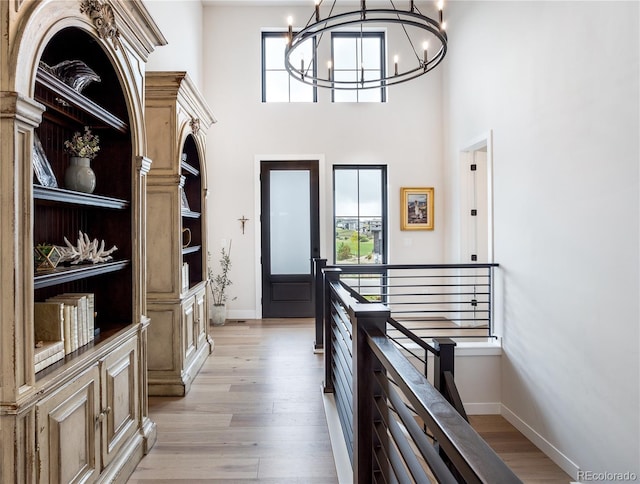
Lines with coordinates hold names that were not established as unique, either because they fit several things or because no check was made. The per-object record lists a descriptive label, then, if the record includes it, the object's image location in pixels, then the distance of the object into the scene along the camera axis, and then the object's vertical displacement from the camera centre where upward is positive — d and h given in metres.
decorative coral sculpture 1.95 -0.04
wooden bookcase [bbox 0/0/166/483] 1.29 +0.04
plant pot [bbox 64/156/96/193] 2.01 +0.35
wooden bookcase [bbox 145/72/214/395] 3.15 +0.04
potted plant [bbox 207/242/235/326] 5.81 -0.55
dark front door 5.91 +0.10
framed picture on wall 5.93 +0.50
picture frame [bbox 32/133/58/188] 1.74 +0.34
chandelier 5.89 +2.89
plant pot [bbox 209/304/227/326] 5.52 -1.00
